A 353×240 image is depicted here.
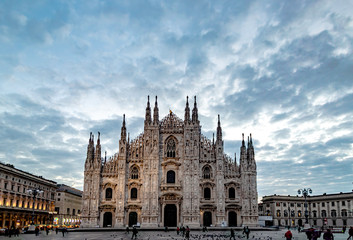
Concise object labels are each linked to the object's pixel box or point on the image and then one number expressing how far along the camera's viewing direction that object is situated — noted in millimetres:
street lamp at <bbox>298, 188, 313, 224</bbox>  46938
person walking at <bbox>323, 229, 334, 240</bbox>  21488
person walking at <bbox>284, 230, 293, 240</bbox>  24266
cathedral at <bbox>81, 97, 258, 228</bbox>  57469
